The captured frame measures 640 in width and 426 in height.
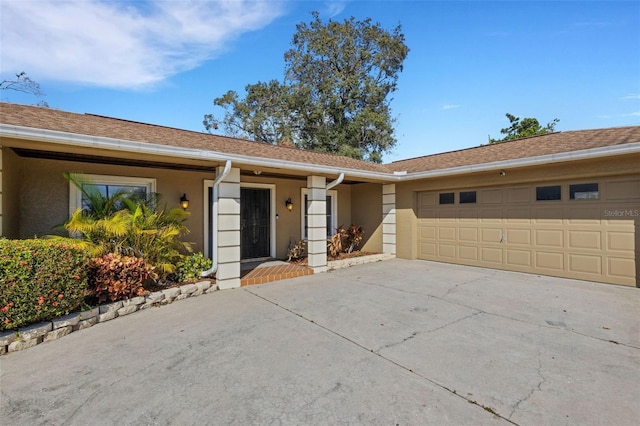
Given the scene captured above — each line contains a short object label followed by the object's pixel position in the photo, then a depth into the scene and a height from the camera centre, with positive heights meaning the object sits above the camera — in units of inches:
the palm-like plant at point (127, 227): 198.7 -6.0
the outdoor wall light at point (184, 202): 276.4 +15.5
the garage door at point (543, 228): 235.8 -11.9
